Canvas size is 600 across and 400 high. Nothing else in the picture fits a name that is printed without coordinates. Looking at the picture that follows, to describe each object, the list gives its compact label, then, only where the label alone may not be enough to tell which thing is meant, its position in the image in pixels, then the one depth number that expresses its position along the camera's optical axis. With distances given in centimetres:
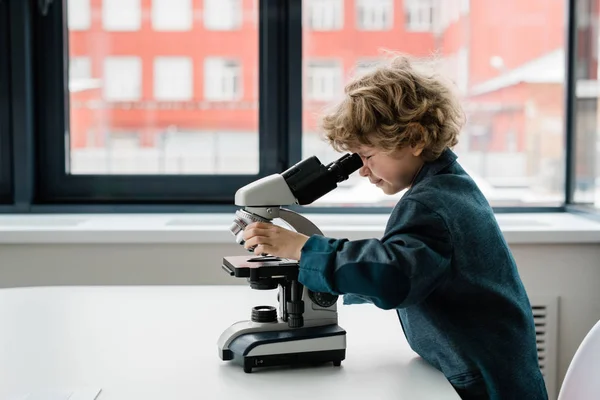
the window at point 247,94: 264
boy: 109
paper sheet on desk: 100
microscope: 113
